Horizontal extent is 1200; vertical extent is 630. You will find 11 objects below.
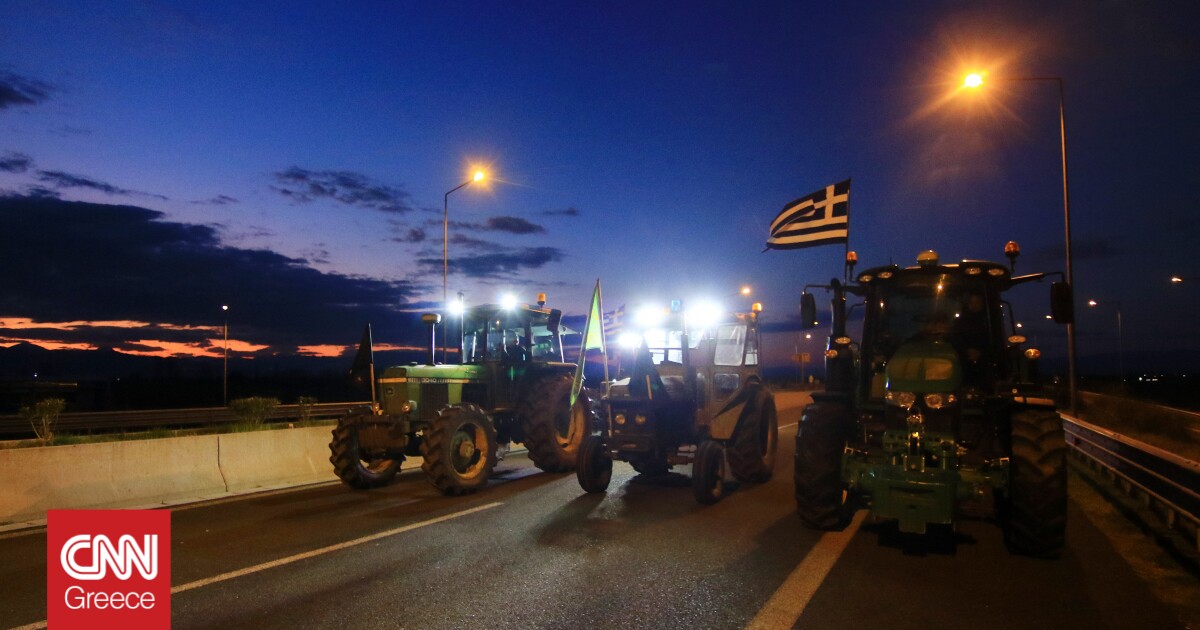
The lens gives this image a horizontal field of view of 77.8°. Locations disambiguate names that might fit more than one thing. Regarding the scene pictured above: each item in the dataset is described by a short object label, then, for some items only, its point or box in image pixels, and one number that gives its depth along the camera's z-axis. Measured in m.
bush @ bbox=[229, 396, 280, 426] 17.70
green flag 11.52
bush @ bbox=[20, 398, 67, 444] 13.93
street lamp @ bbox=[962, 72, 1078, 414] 16.91
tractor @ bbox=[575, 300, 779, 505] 10.34
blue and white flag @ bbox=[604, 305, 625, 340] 11.61
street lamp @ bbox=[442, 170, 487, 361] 21.67
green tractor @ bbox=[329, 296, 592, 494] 10.95
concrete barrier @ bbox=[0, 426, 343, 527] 9.03
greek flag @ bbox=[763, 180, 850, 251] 15.39
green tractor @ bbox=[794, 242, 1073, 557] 6.97
